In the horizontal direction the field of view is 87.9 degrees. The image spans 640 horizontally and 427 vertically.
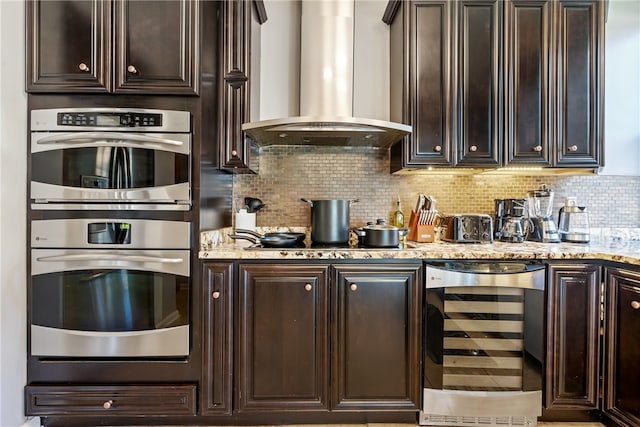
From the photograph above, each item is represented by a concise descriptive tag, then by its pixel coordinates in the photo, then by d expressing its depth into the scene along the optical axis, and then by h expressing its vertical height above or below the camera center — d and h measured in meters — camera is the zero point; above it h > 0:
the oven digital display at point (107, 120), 1.66 +0.45
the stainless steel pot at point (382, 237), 1.85 -0.14
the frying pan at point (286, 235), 1.92 -0.15
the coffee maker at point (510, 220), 2.11 -0.05
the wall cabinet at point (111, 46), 1.64 +0.81
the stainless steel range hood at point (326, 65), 2.10 +0.93
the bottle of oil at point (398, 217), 2.29 -0.04
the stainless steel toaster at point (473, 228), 2.07 -0.10
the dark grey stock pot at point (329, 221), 1.96 -0.06
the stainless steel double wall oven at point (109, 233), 1.64 -0.12
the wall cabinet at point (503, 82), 1.98 +0.78
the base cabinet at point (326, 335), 1.68 -0.63
